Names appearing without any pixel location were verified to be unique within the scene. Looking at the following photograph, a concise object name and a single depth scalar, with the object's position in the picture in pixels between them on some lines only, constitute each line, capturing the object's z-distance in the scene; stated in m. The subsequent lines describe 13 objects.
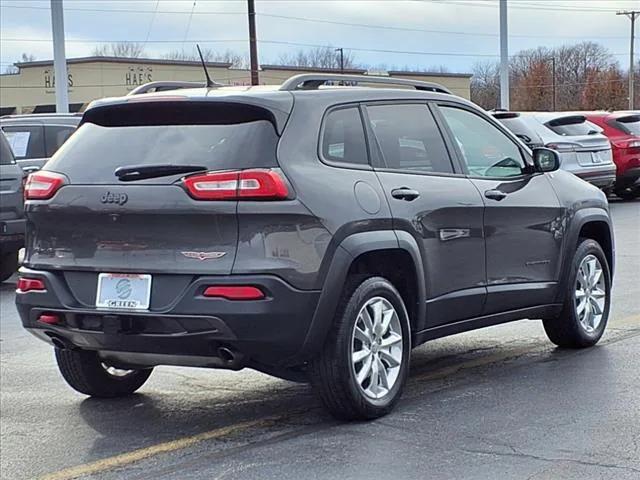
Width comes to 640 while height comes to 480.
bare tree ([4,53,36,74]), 71.25
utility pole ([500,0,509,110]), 31.33
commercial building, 60.78
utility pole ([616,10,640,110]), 72.81
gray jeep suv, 5.09
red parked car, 20.22
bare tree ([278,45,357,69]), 77.88
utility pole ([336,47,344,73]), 73.12
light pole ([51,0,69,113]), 19.41
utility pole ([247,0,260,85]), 37.59
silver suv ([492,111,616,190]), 18.08
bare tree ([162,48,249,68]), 69.44
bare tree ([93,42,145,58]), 75.80
